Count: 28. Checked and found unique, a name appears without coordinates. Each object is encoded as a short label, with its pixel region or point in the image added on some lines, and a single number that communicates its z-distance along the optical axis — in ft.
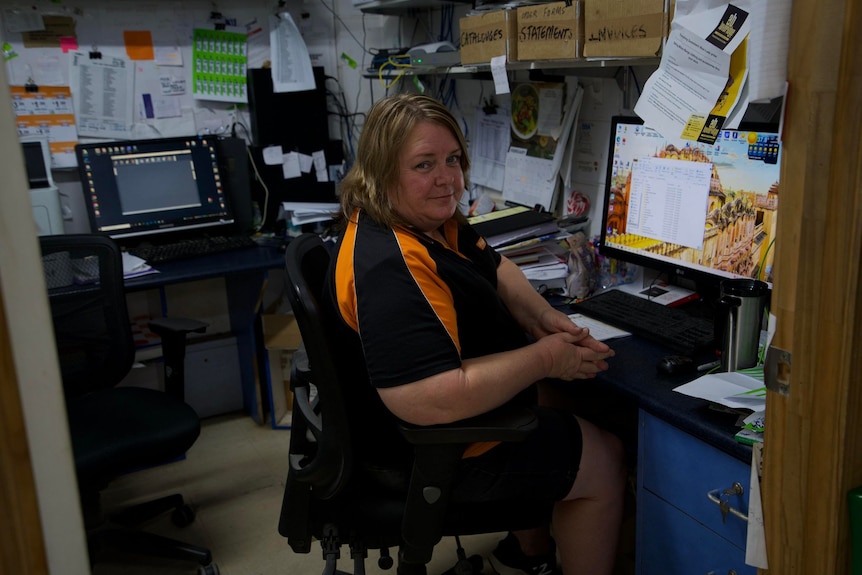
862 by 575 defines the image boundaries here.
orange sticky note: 9.55
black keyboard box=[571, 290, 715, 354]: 5.65
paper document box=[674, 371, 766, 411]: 4.41
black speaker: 10.02
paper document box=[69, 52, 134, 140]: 9.36
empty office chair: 6.52
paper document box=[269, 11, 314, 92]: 10.26
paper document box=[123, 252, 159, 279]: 8.30
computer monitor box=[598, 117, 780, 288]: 5.52
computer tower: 10.15
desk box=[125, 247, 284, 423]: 8.25
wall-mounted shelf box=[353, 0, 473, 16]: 9.07
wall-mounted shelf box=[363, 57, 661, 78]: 5.88
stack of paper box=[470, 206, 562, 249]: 7.24
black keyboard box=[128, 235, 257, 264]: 8.91
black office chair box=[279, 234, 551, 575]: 4.56
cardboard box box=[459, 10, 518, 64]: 6.92
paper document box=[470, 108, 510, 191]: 8.79
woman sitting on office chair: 4.45
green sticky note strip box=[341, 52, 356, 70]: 10.87
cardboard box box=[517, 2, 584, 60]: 6.20
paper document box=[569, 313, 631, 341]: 6.02
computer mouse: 5.17
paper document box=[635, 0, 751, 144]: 4.47
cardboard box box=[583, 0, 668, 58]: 5.46
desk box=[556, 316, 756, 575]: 4.43
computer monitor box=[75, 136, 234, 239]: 9.25
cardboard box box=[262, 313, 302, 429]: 9.55
